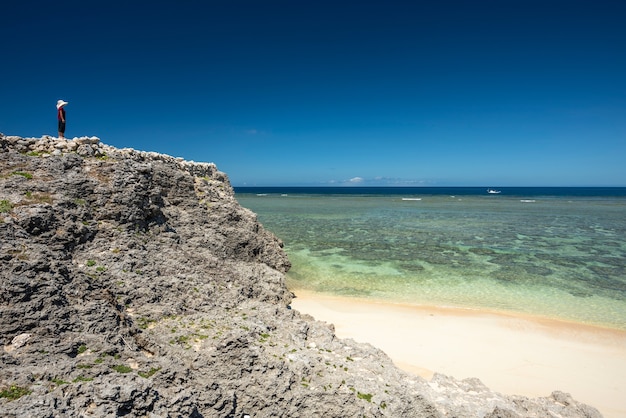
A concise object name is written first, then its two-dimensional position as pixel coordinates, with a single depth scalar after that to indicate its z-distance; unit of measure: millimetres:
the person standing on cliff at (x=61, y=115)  10704
